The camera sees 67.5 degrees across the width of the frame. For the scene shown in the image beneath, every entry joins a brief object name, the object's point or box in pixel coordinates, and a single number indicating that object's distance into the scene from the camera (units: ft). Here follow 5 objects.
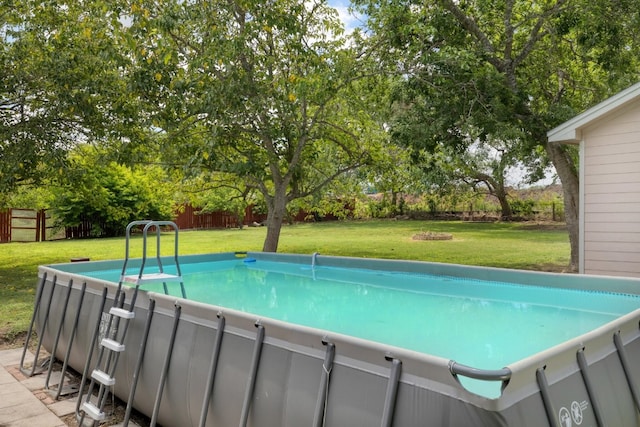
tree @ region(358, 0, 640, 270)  26.32
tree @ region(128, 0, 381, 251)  24.97
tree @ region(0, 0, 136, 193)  25.93
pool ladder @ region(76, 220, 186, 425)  10.34
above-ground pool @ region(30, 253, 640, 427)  6.21
